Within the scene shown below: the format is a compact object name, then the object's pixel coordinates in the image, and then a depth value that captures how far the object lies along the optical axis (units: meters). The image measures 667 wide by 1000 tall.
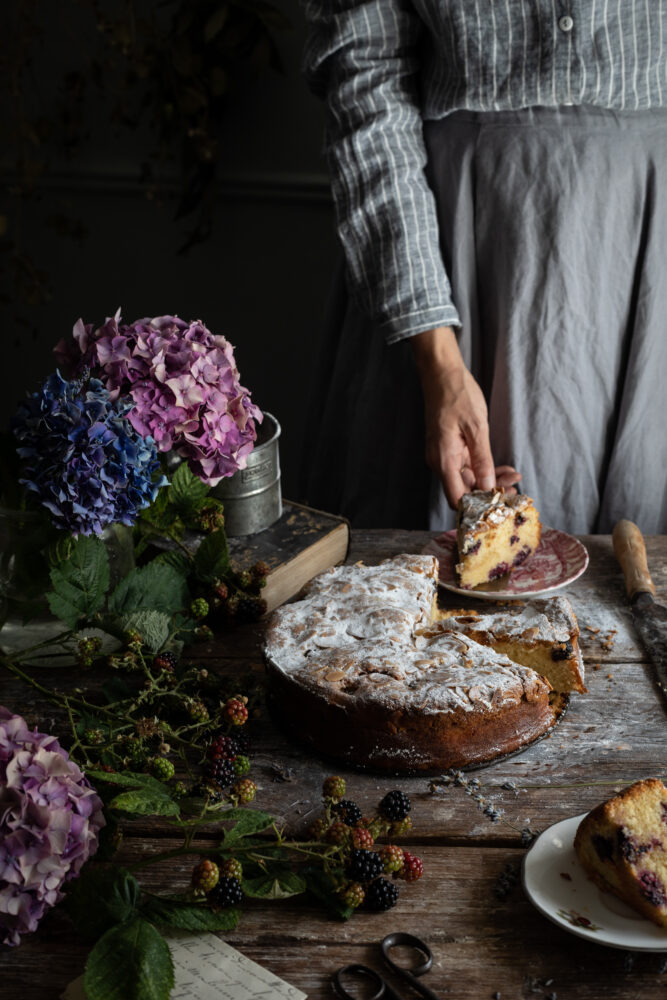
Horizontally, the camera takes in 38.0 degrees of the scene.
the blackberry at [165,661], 1.43
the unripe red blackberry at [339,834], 1.14
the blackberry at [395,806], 1.21
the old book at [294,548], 1.75
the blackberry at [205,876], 1.07
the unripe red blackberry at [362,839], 1.13
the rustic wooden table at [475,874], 1.02
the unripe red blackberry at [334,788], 1.22
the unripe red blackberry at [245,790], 1.23
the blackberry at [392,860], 1.12
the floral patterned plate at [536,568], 1.71
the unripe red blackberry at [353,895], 1.07
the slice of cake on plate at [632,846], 1.04
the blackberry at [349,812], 1.20
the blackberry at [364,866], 1.10
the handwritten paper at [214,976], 0.99
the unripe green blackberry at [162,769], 1.23
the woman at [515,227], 1.94
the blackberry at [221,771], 1.27
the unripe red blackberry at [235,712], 1.34
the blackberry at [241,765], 1.26
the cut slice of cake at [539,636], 1.42
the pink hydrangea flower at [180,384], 1.42
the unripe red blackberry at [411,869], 1.13
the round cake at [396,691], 1.29
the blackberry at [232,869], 1.09
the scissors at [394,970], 0.99
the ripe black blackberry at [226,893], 1.07
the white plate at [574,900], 1.02
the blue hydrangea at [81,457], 1.28
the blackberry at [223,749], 1.30
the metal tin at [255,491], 1.79
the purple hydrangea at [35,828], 0.99
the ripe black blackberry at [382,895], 1.09
